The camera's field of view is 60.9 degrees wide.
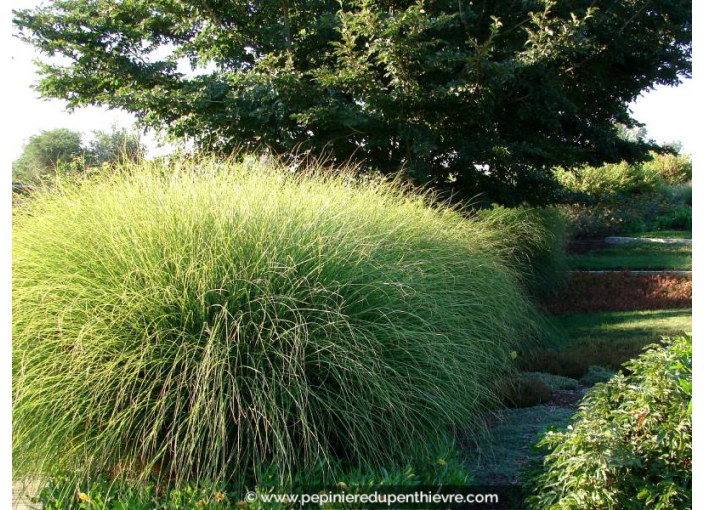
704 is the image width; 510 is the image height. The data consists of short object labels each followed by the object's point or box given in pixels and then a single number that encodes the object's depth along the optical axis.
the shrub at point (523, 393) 4.43
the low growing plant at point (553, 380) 4.89
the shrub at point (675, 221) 19.50
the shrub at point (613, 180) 17.12
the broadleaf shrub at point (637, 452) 2.34
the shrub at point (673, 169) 23.69
